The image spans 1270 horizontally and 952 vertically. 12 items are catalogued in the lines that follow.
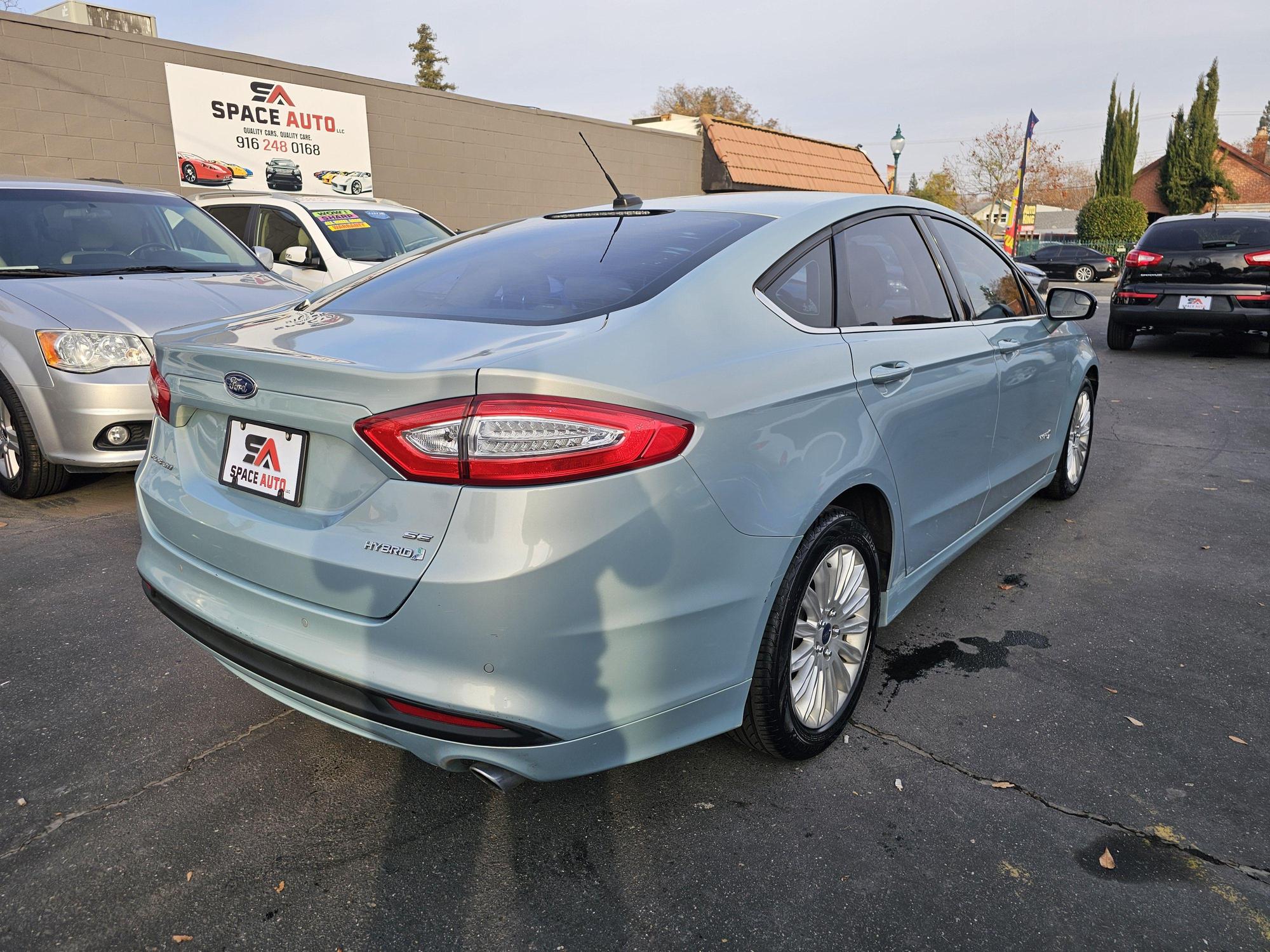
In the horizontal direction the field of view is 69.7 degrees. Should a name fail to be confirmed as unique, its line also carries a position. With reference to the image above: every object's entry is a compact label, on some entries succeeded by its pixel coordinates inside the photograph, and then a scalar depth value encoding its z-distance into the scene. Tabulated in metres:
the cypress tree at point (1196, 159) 46.53
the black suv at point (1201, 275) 9.91
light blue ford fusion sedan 1.84
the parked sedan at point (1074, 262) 33.31
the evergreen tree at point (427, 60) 56.84
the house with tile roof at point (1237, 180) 50.66
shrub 41.38
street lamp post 21.38
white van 7.91
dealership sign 11.91
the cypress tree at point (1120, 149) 47.31
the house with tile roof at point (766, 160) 20.72
